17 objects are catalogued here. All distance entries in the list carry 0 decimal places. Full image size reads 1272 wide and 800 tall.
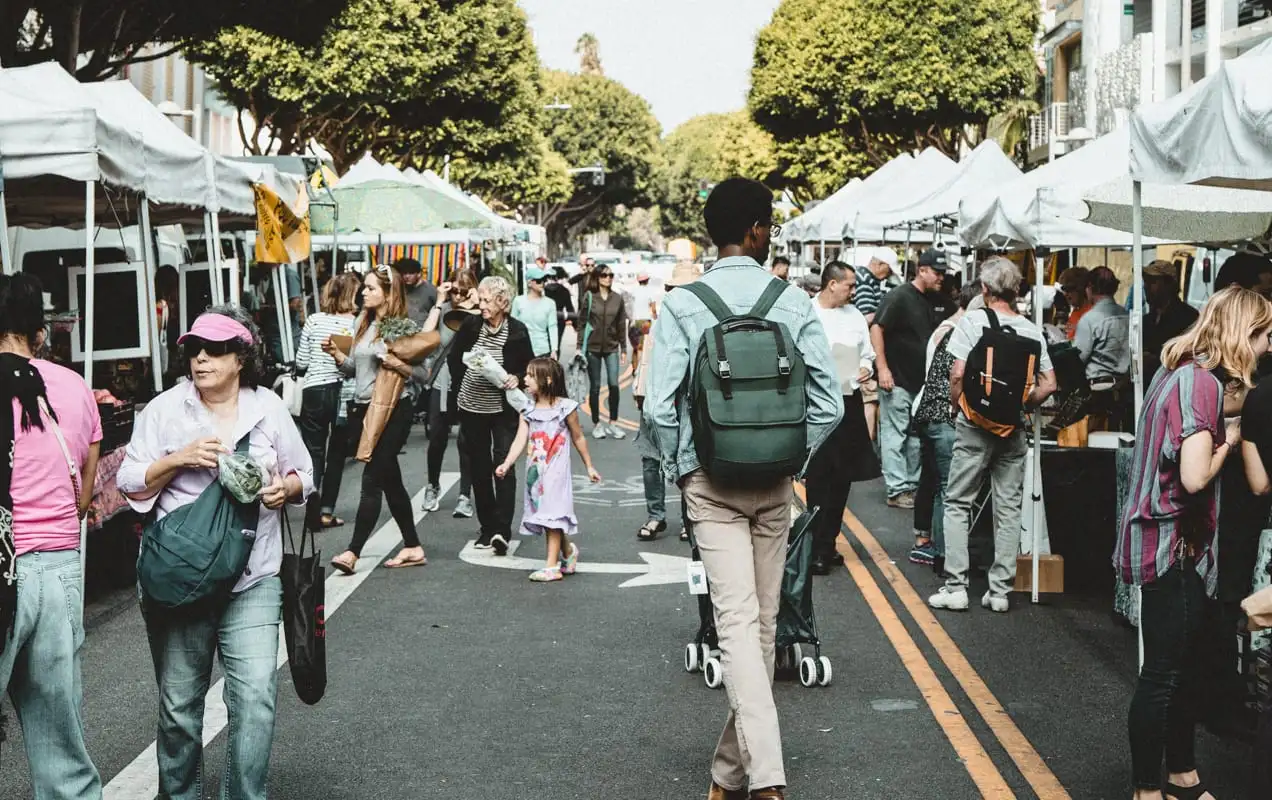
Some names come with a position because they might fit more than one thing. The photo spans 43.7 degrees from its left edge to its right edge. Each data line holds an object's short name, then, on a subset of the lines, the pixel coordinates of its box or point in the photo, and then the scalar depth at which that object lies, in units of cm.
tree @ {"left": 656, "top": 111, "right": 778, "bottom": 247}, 6206
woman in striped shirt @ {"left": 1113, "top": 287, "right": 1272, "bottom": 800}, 492
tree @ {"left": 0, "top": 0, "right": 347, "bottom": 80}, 1727
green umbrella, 1869
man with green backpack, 479
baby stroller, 675
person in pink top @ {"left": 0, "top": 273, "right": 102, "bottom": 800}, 424
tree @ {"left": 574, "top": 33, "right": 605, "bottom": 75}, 13475
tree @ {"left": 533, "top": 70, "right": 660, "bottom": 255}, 9131
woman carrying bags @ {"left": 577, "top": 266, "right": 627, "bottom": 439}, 1753
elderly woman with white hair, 1019
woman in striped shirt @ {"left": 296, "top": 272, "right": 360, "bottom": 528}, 1045
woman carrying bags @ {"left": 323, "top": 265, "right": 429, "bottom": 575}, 937
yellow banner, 1231
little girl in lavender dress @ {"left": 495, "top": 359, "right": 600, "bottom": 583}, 920
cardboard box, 881
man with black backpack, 805
